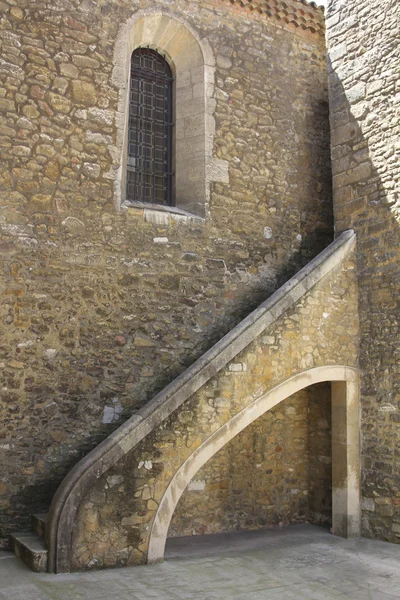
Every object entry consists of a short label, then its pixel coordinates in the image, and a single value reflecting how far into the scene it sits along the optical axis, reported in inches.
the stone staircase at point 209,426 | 204.4
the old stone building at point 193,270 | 231.3
